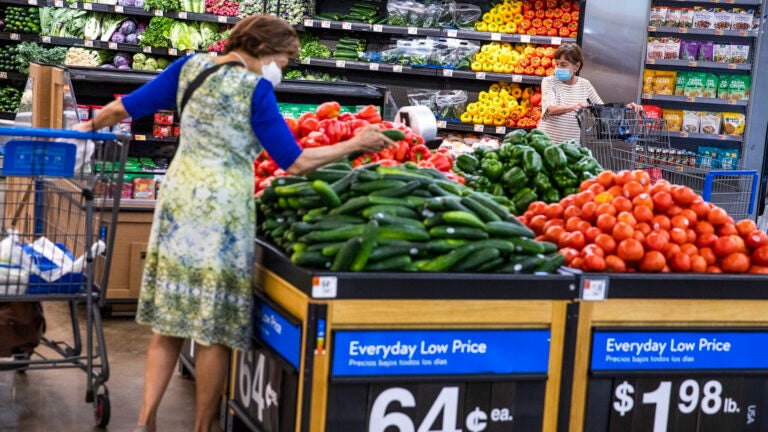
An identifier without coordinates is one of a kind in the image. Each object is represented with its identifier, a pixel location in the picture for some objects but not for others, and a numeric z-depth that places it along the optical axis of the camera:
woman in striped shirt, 7.04
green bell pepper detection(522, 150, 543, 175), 4.36
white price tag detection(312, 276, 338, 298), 3.16
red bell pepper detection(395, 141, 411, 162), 4.20
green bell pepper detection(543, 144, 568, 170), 4.41
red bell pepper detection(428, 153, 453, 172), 4.21
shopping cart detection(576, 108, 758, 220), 6.53
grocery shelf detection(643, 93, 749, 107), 9.23
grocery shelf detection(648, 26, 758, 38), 9.13
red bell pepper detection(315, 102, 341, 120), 4.55
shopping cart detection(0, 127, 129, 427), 3.88
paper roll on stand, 4.95
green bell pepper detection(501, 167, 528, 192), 4.35
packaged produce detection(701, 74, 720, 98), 9.33
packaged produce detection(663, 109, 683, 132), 9.48
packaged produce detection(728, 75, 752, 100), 9.23
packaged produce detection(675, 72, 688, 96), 9.38
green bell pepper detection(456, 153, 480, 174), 4.52
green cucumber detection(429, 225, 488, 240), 3.41
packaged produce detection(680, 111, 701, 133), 9.38
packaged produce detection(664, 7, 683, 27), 9.24
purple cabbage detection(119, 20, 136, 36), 9.84
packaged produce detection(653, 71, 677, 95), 9.36
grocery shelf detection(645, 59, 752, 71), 9.15
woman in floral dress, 3.55
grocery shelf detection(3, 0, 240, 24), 9.35
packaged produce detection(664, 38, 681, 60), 9.28
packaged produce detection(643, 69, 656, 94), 9.38
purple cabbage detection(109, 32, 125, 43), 9.74
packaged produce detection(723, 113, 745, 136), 9.28
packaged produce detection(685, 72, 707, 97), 9.34
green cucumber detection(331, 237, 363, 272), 3.21
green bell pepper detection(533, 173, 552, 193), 4.36
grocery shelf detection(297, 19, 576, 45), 8.94
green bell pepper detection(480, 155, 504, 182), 4.42
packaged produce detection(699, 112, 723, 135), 9.34
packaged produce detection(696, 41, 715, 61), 9.29
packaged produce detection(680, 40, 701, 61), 9.31
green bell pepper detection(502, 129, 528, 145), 4.68
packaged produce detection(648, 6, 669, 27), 9.23
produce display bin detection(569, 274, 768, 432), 3.53
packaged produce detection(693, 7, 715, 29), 9.22
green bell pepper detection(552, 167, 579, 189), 4.42
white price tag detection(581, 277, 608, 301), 3.48
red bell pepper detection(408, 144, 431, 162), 4.26
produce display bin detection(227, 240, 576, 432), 3.22
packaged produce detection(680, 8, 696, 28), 9.23
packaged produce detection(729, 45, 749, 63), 9.19
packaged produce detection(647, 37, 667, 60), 9.30
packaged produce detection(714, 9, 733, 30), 9.20
